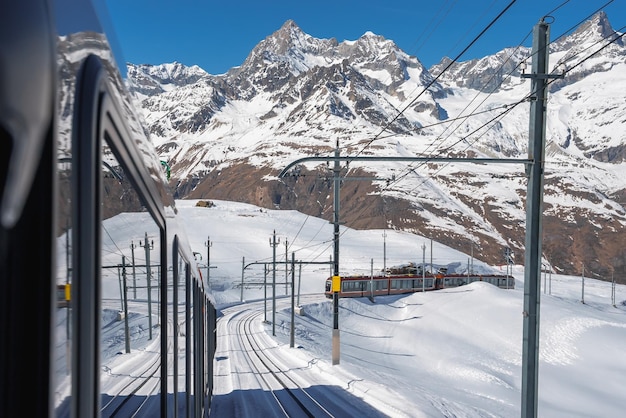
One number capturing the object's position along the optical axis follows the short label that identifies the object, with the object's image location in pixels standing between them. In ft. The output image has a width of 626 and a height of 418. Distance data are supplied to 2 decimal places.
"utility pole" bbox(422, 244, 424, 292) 202.29
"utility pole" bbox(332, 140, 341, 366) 68.08
